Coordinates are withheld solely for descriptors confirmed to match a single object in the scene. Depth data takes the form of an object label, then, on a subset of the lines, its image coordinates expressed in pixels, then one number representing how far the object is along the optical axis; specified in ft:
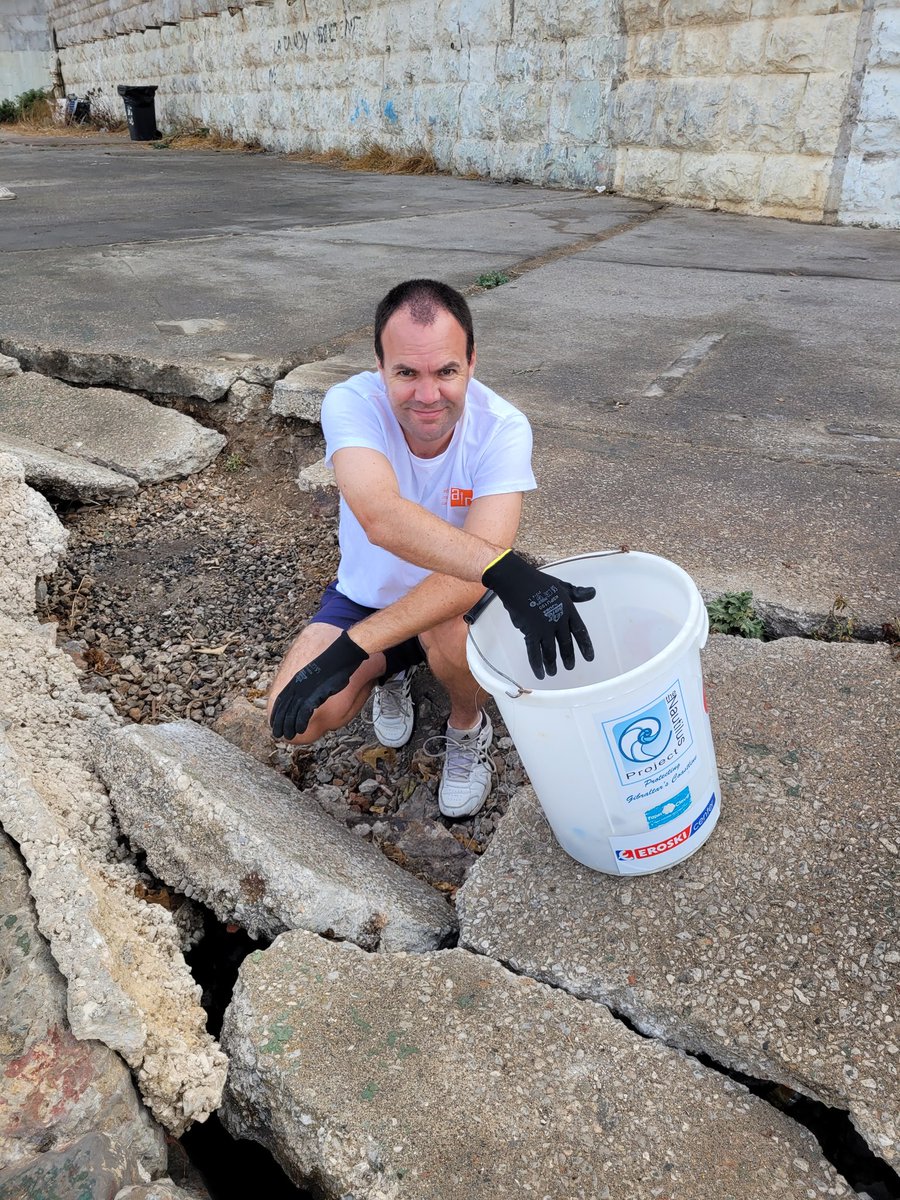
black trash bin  47.88
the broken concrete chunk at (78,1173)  3.58
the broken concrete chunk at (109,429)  10.53
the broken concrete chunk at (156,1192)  3.62
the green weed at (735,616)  6.93
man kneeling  6.23
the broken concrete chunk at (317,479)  9.57
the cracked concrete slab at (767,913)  4.25
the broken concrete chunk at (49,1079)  3.79
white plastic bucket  4.49
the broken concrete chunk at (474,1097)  3.85
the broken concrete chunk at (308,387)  10.78
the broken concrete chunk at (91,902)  4.14
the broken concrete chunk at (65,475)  9.80
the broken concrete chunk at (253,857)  5.08
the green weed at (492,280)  15.57
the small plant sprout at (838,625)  6.82
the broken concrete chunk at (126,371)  11.53
